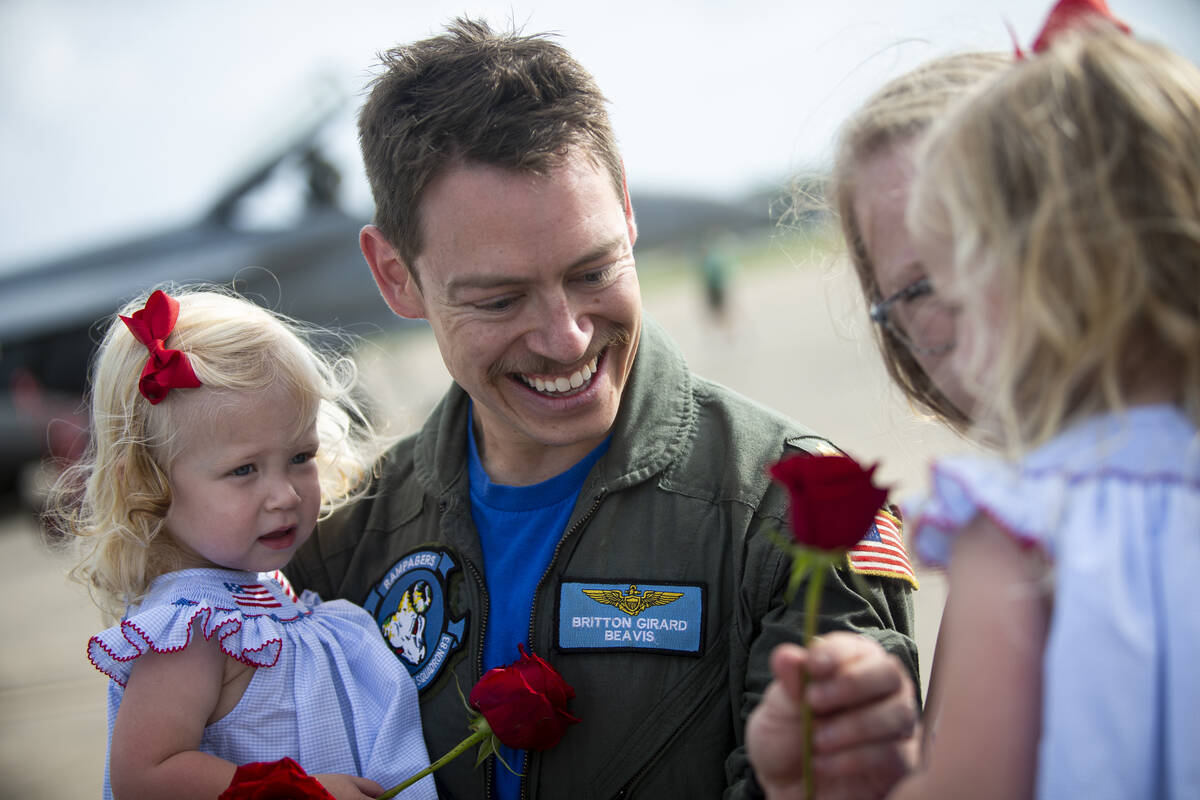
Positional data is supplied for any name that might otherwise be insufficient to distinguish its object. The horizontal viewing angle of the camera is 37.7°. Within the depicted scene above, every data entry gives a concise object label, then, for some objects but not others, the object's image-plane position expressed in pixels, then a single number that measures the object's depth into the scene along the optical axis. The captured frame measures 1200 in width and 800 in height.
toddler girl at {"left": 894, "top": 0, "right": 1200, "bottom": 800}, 0.86
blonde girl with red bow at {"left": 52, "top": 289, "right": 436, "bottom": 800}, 1.16
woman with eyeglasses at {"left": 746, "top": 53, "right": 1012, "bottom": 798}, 0.95
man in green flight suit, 1.17
